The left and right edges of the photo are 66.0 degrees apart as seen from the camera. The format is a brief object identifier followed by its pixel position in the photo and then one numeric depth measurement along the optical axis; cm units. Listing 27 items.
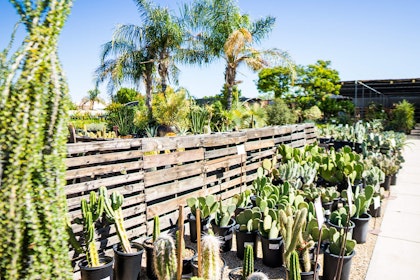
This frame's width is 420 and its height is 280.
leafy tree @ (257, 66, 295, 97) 2362
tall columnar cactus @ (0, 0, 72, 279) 144
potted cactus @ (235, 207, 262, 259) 346
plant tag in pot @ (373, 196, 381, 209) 389
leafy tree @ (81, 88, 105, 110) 1828
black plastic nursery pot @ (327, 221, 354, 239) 346
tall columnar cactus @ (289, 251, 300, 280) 219
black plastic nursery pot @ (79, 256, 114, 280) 265
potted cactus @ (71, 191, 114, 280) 262
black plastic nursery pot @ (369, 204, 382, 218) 478
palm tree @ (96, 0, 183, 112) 1536
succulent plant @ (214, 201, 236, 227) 369
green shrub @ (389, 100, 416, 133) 1970
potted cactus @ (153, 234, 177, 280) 241
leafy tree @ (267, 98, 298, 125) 1525
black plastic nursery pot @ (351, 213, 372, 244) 384
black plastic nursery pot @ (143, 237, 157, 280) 306
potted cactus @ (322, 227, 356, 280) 290
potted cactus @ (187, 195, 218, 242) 376
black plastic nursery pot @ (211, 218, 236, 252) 368
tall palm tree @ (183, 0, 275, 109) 1512
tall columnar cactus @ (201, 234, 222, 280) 238
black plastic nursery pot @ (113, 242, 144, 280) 289
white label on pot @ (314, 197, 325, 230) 212
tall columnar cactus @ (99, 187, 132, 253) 290
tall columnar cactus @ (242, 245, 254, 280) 239
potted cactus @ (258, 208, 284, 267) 323
